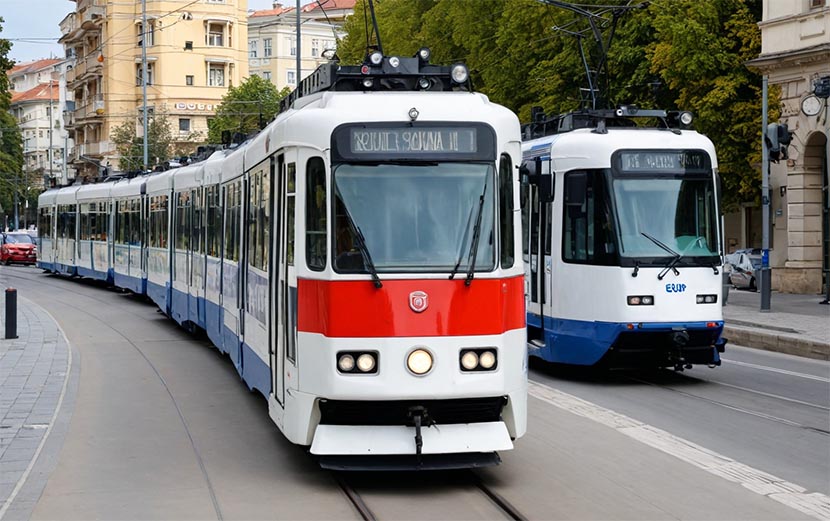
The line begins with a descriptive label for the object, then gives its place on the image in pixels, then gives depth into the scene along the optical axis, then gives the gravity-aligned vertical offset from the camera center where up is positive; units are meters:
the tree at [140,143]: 69.81 +4.85
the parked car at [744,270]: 38.47 -1.47
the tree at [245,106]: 80.00 +7.78
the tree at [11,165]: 96.90 +4.94
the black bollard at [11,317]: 21.64 -1.55
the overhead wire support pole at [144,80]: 59.53 +7.05
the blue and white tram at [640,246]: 14.47 -0.27
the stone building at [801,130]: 33.56 +2.46
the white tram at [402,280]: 8.92 -0.40
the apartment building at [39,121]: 146.88 +12.66
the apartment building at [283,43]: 116.62 +17.06
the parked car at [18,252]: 62.56 -1.24
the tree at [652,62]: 36.19 +4.98
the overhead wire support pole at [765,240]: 26.00 -0.38
